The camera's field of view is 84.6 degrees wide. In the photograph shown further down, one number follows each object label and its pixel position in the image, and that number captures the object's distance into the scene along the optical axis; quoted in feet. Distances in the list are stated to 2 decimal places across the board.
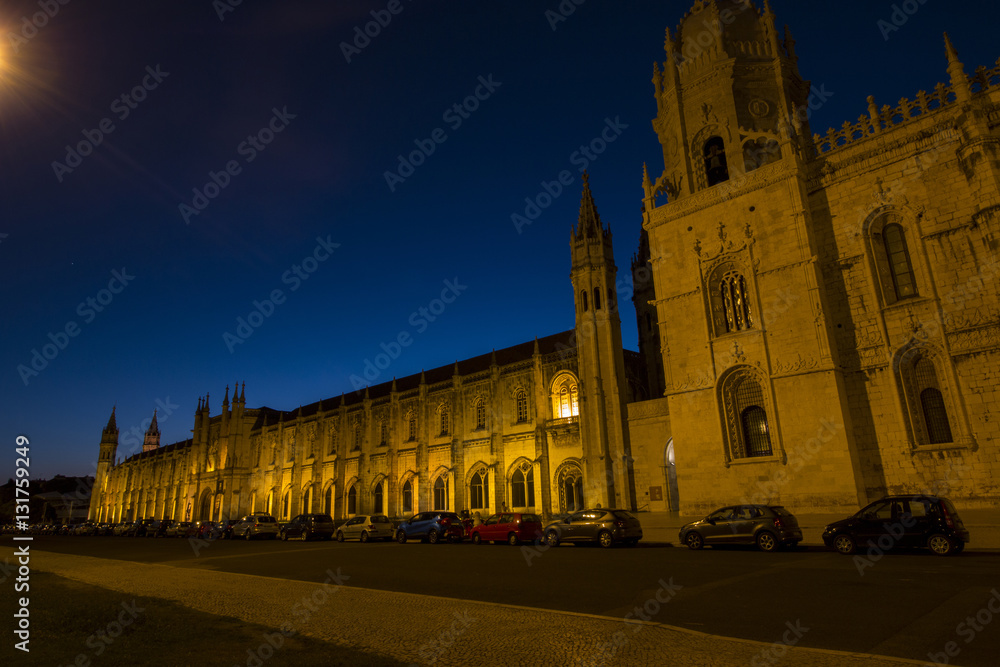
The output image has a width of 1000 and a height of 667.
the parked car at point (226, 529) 121.39
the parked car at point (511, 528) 71.36
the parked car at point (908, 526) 42.68
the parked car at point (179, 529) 140.36
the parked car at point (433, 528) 81.15
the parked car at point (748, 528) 50.24
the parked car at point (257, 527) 110.93
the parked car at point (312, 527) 98.68
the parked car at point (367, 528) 88.94
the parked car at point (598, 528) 60.54
